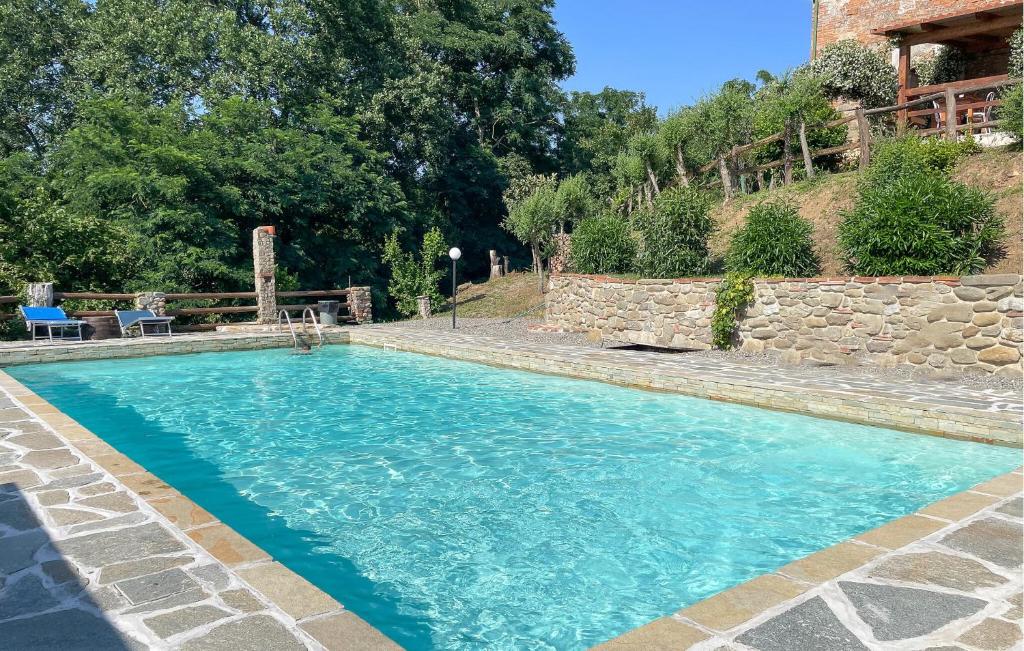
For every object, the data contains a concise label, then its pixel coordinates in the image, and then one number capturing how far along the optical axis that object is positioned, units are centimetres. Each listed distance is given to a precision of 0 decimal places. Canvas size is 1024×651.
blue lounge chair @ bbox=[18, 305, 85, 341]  1317
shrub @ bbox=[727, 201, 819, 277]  1125
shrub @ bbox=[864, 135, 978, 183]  1115
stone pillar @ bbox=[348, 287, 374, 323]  1831
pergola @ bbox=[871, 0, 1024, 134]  1570
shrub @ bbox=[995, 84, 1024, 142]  1204
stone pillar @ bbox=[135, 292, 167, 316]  1545
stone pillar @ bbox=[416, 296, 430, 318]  1961
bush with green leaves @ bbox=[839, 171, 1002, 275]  964
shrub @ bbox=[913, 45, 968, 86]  1897
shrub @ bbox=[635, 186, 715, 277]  1274
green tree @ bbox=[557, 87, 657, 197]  3188
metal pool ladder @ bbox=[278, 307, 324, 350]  1411
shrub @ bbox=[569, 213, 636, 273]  1507
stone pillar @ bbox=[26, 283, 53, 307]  1386
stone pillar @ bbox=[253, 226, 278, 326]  1714
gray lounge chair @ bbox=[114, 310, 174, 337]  1433
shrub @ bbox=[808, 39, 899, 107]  1905
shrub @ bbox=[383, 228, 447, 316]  2014
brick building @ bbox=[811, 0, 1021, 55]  1998
